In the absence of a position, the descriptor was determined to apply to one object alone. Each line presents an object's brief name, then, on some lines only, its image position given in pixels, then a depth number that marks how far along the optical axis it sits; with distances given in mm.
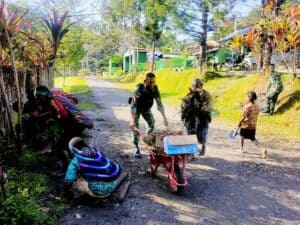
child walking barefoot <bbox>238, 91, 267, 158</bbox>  5550
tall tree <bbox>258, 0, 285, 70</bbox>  11122
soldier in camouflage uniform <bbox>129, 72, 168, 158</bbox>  5006
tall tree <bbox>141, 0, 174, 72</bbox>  13719
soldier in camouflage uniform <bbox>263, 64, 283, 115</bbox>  9125
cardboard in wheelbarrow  3747
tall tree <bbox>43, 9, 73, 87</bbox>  8084
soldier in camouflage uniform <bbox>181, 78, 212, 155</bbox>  4820
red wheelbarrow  3765
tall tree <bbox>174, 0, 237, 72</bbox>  13903
